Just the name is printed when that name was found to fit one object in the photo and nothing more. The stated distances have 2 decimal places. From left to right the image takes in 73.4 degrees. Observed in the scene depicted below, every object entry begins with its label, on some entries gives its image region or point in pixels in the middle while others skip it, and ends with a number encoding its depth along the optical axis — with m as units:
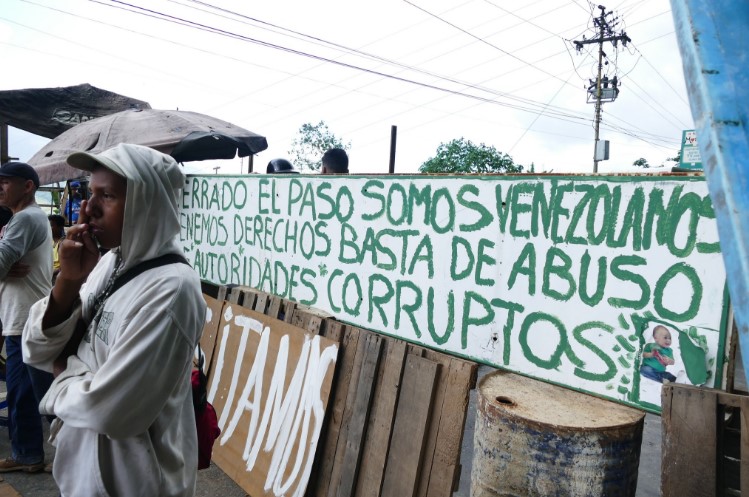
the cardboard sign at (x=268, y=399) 3.18
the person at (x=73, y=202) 8.05
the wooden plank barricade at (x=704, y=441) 1.93
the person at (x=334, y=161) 4.75
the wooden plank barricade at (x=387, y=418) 2.58
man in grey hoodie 1.46
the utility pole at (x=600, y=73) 25.27
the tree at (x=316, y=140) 28.17
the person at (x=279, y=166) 5.68
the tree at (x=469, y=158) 25.95
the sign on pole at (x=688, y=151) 11.98
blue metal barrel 2.10
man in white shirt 3.55
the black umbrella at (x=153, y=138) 5.71
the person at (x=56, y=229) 6.29
